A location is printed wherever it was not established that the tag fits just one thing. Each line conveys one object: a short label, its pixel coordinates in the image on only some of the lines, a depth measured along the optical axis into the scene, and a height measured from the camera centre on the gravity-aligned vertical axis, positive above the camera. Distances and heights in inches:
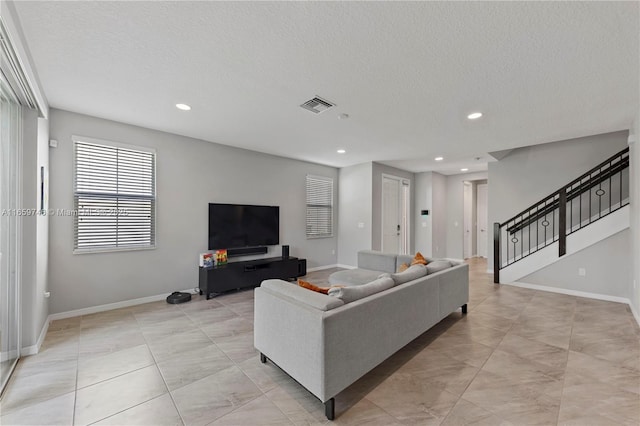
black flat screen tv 182.1 -9.1
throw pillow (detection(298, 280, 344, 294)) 88.2 -25.1
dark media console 165.8 -41.4
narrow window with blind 249.1 +6.8
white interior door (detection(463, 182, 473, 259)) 319.5 -6.8
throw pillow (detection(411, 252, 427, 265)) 137.4 -24.1
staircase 170.2 -4.2
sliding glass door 89.7 -5.4
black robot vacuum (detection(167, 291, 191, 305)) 156.7 -50.4
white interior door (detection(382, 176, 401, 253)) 267.6 -1.0
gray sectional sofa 69.8 -34.7
